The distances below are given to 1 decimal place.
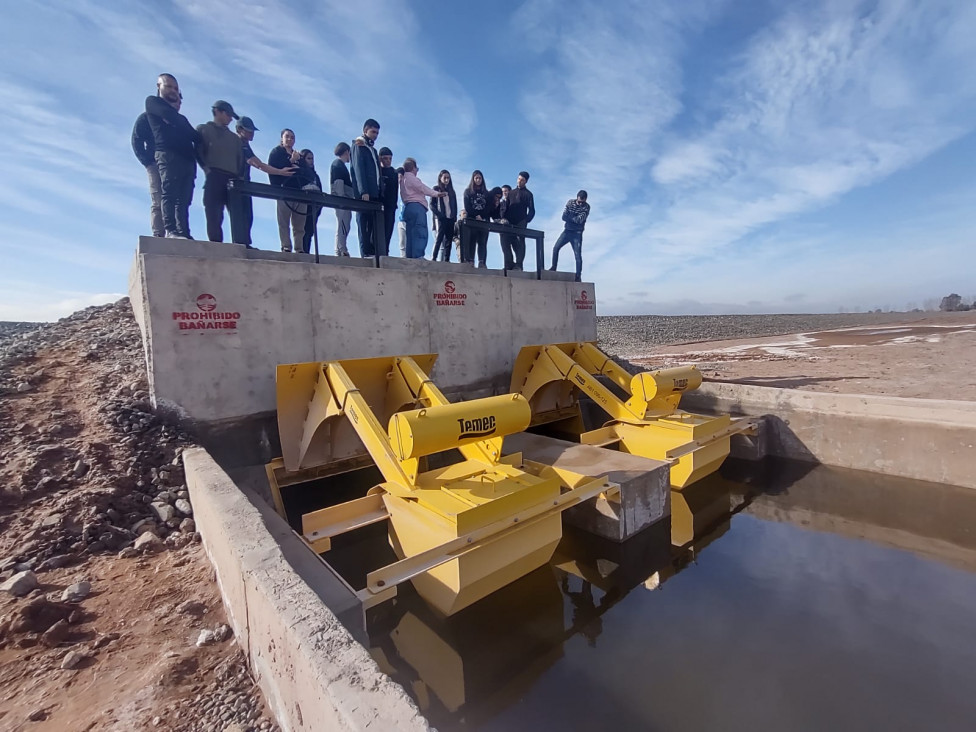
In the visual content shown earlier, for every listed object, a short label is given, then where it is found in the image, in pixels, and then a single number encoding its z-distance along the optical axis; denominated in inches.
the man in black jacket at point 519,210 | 359.6
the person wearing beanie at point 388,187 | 294.5
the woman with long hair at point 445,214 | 330.0
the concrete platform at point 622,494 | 185.6
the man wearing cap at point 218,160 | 214.1
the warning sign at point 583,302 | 364.8
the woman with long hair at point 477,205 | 336.5
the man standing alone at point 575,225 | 370.6
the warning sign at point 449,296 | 276.8
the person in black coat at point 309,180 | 273.3
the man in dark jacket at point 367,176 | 268.2
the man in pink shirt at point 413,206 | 310.3
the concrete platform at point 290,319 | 191.9
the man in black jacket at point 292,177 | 265.9
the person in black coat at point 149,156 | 206.2
